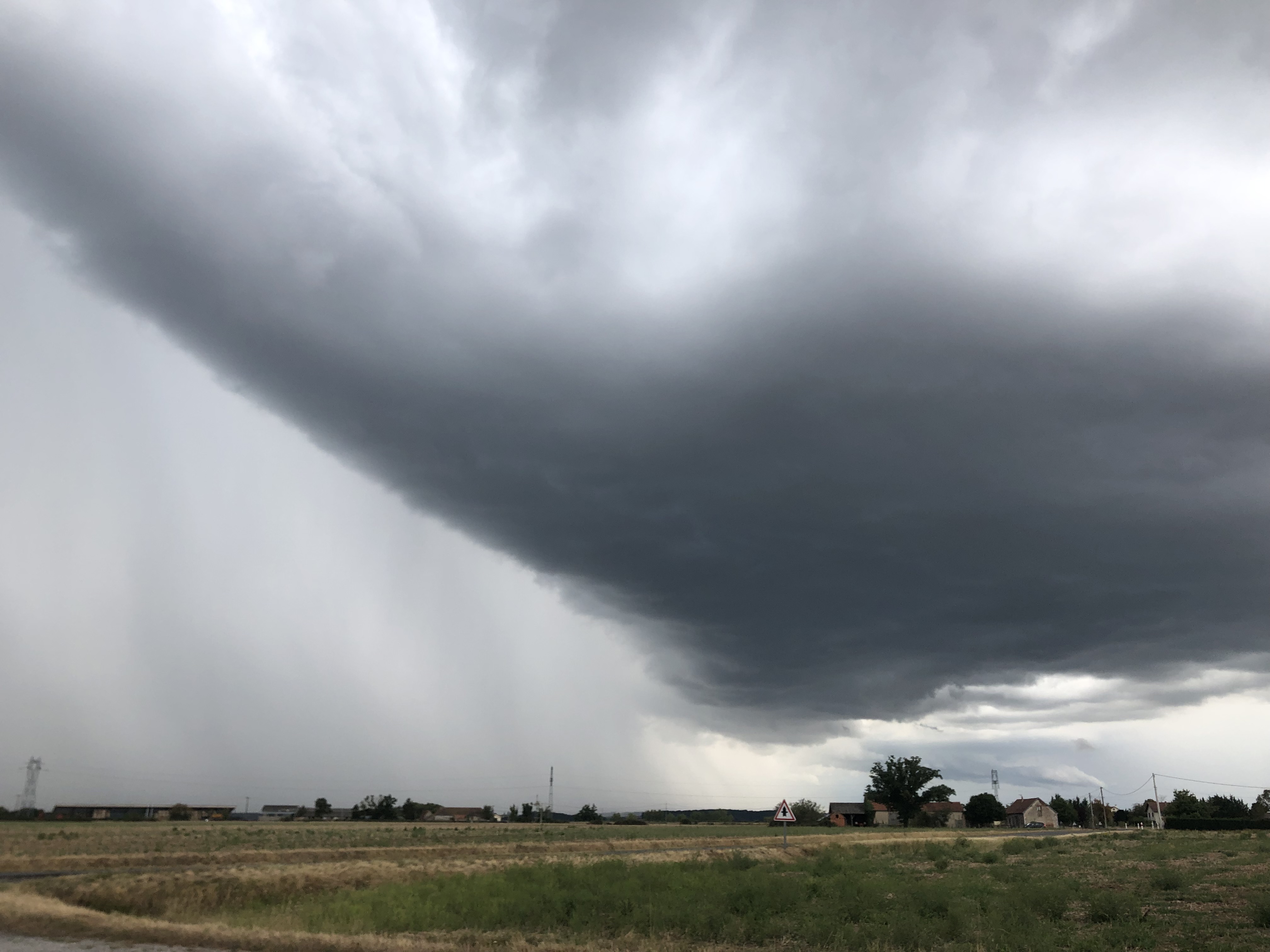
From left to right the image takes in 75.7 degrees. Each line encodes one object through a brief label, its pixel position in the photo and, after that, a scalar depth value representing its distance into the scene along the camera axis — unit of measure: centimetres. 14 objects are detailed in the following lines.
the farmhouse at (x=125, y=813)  15162
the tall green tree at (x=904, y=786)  16225
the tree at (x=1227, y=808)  14612
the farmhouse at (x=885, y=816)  17638
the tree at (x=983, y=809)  16500
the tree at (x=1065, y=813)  19650
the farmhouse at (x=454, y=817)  17775
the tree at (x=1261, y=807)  14625
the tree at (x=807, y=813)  18238
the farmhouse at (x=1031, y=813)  18188
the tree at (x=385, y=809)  16688
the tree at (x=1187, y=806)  15388
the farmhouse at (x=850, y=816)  18850
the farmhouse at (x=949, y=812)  17525
